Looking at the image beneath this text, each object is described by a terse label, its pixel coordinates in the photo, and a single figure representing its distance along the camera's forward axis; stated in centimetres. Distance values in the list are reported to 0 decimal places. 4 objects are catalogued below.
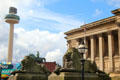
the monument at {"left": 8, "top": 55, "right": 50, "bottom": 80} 1910
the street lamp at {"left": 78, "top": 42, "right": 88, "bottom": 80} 1565
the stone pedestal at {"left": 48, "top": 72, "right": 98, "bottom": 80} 1550
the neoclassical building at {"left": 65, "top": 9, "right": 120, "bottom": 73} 6116
